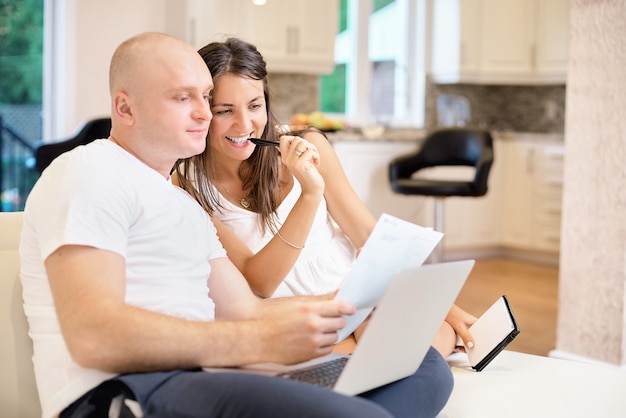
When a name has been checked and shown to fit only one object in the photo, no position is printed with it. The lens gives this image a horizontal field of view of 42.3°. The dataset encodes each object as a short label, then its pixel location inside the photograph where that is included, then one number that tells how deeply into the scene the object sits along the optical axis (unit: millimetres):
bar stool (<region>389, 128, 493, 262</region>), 4840
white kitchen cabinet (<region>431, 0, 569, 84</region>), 6301
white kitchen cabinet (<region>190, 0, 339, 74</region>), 5230
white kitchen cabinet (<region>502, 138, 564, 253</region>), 5965
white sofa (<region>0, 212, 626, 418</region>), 1519
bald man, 1178
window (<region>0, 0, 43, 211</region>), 5824
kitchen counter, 5355
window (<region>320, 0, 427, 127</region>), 6258
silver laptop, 1189
